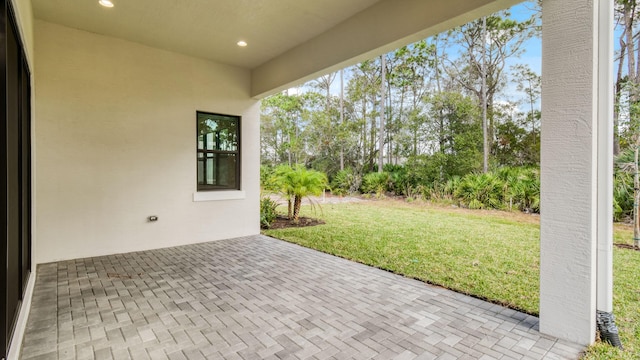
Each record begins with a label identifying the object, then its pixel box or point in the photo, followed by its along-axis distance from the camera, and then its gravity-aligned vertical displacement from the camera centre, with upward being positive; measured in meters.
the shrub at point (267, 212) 6.89 -0.82
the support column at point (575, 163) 2.20 +0.11
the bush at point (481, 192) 9.02 -0.41
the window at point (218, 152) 5.50 +0.44
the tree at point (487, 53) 11.59 +4.85
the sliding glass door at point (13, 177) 1.76 -0.02
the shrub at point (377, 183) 12.38 -0.23
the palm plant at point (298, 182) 7.25 -0.13
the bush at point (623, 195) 4.80 -0.27
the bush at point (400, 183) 11.82 -0.21
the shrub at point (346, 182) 13.24 -0.23
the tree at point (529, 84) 11.57 +3.53
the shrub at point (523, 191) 8.22 -0.33
